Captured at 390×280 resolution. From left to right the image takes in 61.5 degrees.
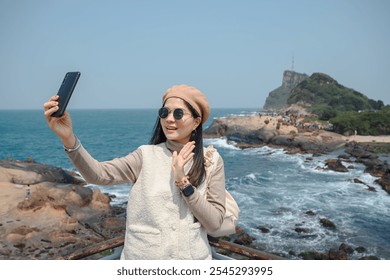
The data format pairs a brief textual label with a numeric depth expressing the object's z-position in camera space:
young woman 1.73
